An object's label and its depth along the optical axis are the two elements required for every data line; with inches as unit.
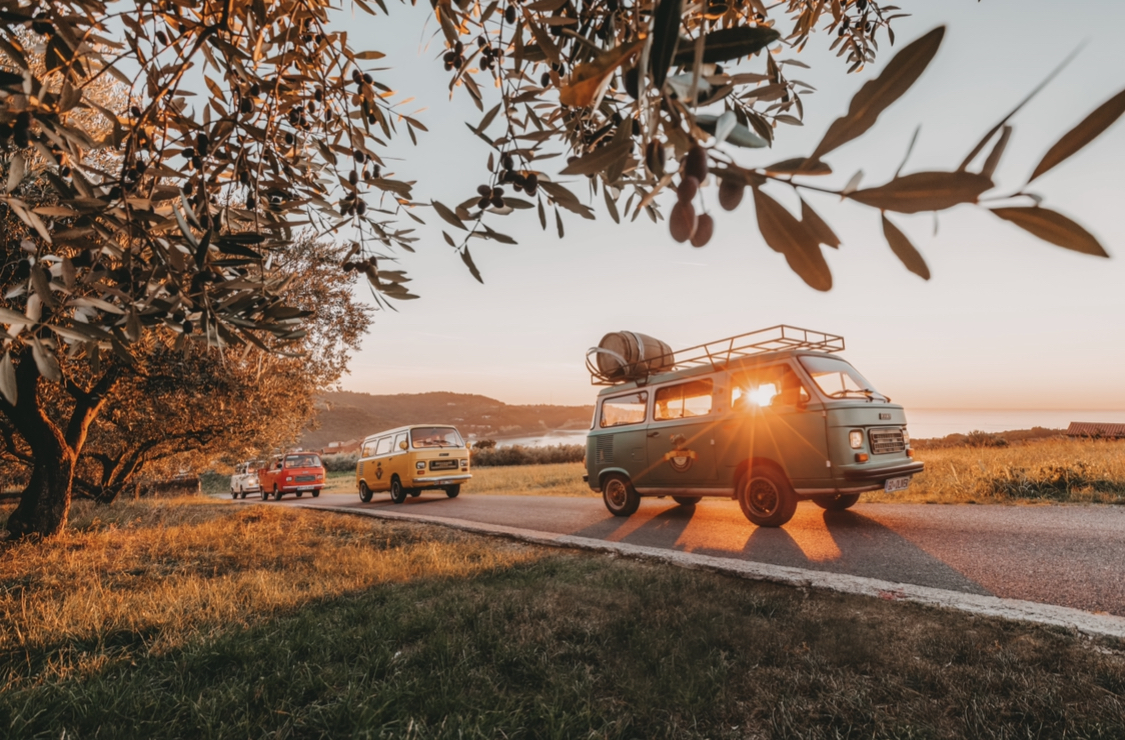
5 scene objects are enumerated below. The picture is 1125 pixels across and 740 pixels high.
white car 944.3
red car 808.9
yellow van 538.0
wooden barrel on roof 353.4
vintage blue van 246.1
